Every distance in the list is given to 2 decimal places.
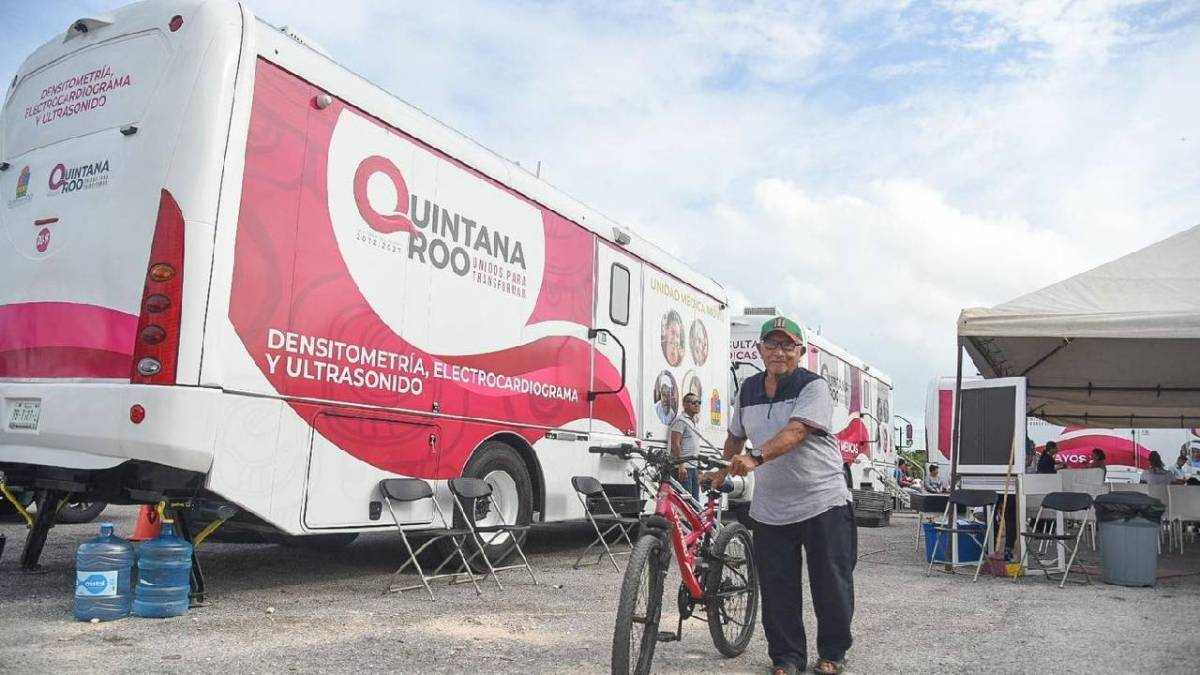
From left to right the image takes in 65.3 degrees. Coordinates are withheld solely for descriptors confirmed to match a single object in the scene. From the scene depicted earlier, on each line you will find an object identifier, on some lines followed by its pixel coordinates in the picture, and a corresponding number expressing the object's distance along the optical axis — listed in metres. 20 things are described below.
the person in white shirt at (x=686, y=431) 9.05
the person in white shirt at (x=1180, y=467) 17.01
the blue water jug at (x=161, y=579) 4.86
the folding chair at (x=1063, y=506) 7.73
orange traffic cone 7.75
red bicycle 3.58
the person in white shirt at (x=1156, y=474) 12.01
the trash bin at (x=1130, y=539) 7.62
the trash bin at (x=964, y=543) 8.52
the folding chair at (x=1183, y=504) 10.80
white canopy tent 7.87
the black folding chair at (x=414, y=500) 5.70
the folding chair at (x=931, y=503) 9.56
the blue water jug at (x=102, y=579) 4.68
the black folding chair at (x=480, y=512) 6.10
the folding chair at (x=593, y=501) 7.42
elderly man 4.05
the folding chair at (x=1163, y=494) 10.88
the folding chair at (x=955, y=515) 8.16
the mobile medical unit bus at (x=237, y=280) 4.62
